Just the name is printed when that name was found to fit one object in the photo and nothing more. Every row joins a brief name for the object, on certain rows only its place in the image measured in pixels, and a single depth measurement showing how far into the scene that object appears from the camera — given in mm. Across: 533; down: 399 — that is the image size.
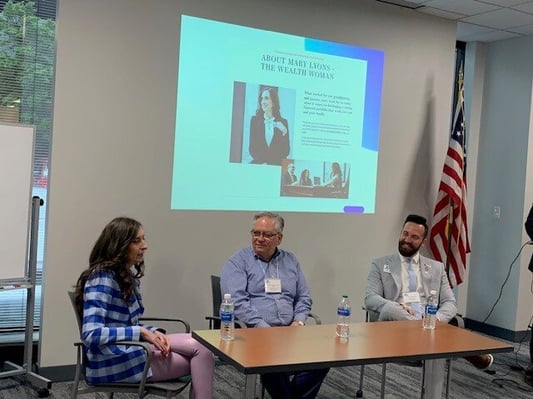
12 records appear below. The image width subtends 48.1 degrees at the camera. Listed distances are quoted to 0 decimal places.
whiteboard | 3562
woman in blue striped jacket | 2672
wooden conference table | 2314
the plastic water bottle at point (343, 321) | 2795
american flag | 5375
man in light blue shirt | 3494
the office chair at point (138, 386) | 2645
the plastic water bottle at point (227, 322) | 2609
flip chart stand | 3680
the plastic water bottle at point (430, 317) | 3102
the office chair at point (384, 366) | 3622
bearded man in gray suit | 3838
